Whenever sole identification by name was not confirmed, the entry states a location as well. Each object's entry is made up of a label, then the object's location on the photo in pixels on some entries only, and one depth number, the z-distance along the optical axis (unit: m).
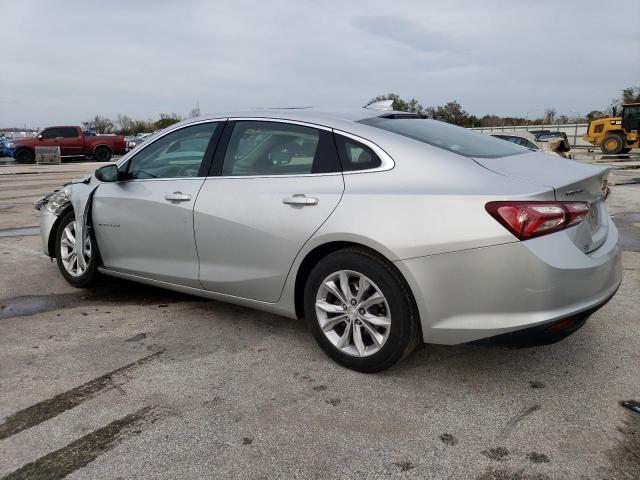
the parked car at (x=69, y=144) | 26.98
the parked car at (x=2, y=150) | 30.41
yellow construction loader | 26.42
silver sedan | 2.67
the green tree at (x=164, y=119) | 68.96
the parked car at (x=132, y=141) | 36.37
